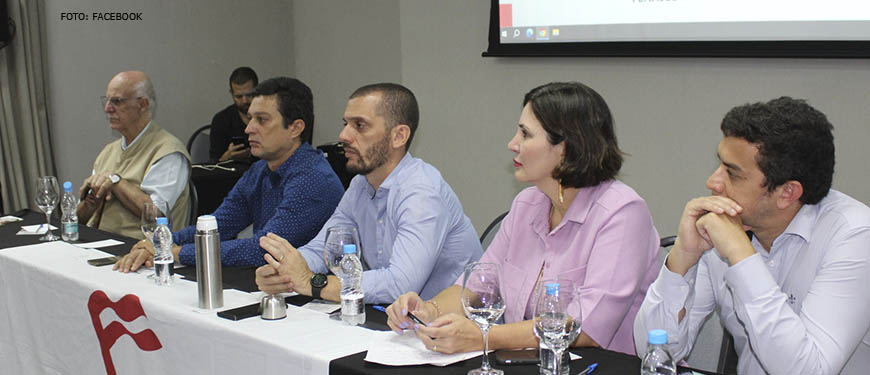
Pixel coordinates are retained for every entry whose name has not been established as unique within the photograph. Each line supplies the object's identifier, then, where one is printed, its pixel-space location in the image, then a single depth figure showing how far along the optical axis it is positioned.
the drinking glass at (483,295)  1.59
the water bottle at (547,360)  1.53
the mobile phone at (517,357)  1.63
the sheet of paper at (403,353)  1.65
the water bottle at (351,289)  1.93
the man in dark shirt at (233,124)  5.86
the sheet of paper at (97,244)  2.82
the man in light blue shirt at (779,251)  1.60
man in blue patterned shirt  2.83
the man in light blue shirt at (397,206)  2.35
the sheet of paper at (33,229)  3.07
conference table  1.75
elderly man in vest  3.40
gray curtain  5.44
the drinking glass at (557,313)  1.47
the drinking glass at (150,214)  2.43
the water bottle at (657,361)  1.41
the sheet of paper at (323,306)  2.05
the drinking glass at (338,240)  2.02
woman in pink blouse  1.85
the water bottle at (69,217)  2.93
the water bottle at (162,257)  2.32
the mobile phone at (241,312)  1.97
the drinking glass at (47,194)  3.01
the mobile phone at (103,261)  2.55
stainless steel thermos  2.01
